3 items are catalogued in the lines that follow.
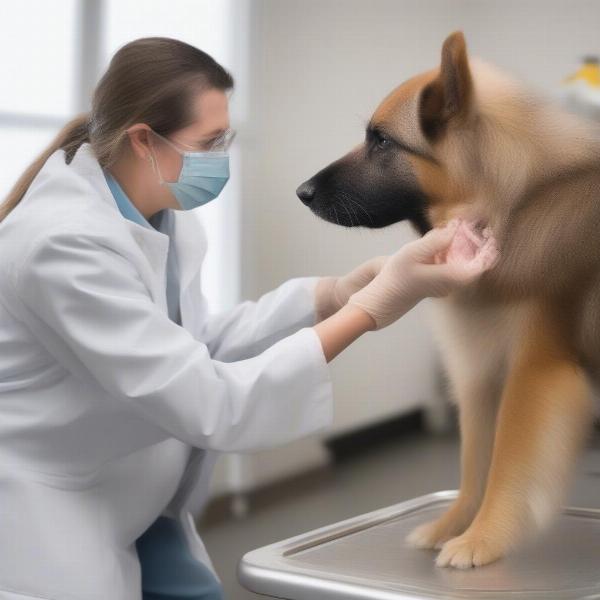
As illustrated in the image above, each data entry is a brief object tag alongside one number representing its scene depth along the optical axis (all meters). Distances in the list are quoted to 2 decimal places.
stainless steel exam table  1.00
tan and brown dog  1.17
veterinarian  1.13
